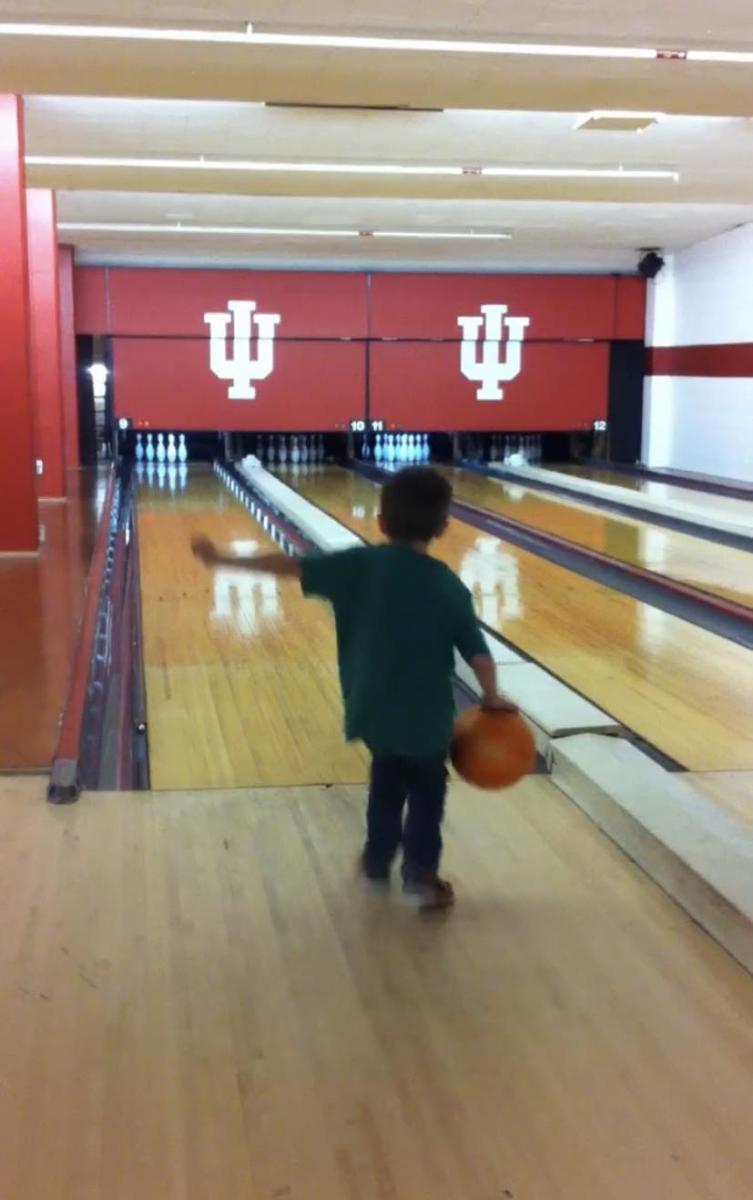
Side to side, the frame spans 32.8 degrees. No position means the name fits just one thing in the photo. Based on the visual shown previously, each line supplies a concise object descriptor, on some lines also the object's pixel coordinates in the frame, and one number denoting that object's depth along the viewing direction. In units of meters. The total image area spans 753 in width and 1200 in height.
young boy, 2.29
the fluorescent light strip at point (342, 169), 7.71
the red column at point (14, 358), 6.35
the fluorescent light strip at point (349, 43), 4.91
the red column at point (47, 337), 9.27
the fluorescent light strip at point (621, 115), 6.21
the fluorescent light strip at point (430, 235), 11.05
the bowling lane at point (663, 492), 9.13
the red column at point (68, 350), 12.18
